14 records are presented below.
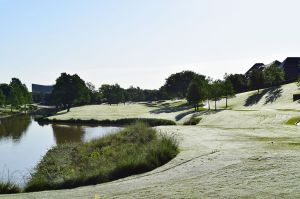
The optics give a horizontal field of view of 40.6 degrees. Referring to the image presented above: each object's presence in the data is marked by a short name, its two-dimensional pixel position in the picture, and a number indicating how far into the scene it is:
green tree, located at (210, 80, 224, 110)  85.44
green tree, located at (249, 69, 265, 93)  109.56
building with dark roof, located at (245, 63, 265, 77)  158.00
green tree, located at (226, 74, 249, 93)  122.06
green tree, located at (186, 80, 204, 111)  88.50
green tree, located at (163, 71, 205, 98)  177.75
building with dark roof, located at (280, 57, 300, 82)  121.61
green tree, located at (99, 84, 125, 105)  173.38
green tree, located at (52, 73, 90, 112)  127.00
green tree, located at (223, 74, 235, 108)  86.89
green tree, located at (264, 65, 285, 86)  104.19
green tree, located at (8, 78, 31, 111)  131.12
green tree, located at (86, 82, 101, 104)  175.00
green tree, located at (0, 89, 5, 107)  123.66
